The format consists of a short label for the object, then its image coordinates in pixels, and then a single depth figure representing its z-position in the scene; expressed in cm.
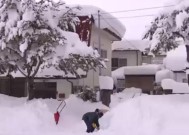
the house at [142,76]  3378
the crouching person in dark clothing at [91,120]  1332
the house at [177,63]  2953
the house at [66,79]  1950
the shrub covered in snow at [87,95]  1788
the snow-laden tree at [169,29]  1229
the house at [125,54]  3750
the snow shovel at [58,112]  1487
